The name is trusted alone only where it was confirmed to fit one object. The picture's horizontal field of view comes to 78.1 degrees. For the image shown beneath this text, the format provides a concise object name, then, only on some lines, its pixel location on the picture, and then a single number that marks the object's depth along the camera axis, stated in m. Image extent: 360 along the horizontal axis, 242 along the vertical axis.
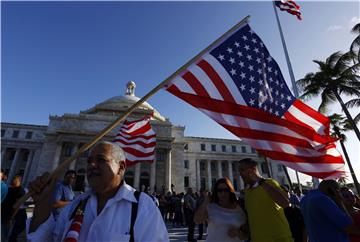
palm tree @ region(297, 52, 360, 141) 17.00
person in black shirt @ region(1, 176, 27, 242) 4.97
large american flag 4.14
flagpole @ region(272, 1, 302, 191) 9.52
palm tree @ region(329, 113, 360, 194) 25.49
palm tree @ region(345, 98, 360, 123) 17.27
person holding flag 1.64
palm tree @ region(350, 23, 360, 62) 15.78
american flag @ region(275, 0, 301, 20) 10.20
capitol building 38.69
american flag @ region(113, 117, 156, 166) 9.30
